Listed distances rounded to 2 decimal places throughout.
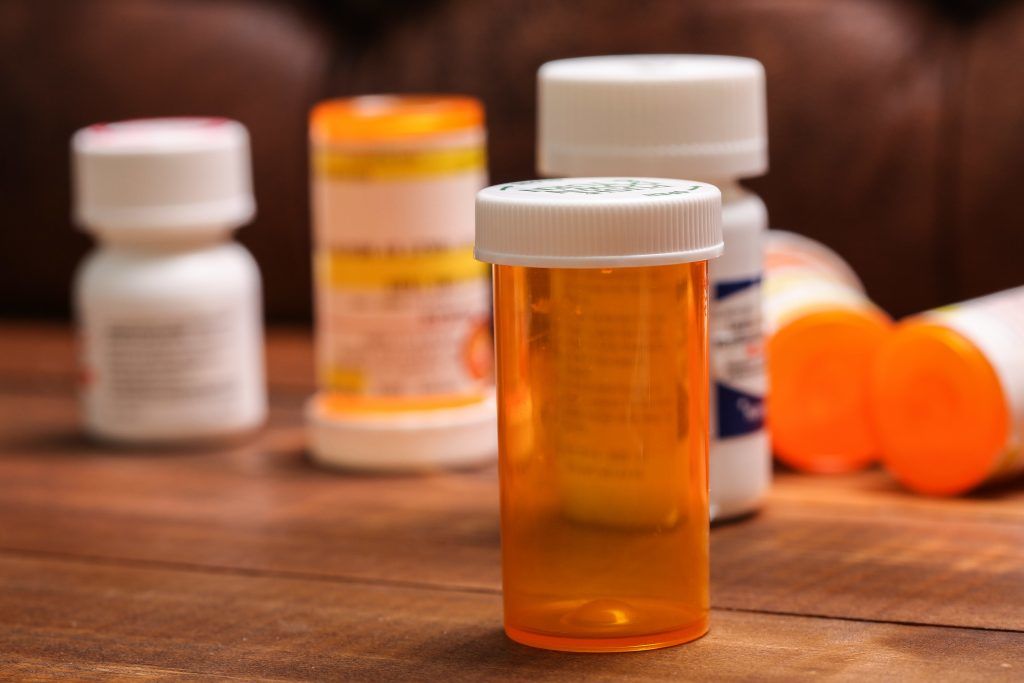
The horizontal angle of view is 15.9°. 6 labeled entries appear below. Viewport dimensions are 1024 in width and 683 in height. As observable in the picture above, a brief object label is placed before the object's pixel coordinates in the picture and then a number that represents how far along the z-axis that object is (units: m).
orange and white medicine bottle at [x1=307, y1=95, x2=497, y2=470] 0.69
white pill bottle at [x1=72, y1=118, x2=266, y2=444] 0.71
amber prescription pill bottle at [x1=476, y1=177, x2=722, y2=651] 0.59
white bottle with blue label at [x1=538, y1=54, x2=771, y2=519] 0.64
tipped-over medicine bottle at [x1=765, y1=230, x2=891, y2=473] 0.69
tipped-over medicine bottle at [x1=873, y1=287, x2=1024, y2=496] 0.66
